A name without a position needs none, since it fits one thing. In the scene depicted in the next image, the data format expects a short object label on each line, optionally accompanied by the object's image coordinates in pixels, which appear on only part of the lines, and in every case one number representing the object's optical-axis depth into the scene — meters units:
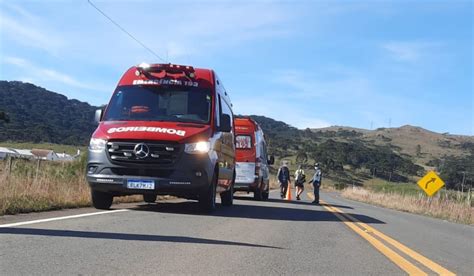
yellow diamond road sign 24.60
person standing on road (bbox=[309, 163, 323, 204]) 21.19
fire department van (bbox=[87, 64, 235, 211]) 9.67
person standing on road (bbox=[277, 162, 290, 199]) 25.48
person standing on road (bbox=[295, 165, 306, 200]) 24.67
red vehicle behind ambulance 19.00
